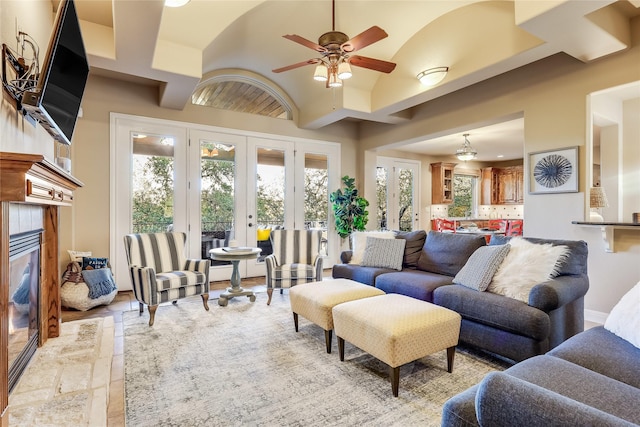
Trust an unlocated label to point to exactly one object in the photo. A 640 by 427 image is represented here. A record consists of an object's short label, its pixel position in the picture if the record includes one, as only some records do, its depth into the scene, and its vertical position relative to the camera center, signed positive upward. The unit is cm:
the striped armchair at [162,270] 319 -60
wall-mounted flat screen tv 183 +87
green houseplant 590 +5
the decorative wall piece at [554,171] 330 +43
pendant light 670 +123
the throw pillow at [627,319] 157 -54
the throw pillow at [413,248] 373 -40
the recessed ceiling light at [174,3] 236 +153
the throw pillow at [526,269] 244 -44
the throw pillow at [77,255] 387 -48
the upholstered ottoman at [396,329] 196 -74
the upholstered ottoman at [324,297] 257 -69
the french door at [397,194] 762 +46
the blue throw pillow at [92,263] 389 -58
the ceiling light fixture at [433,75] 378 +160
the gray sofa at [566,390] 85 -63
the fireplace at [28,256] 146 -27
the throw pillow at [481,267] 266 -46
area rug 179 -109
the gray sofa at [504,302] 220 -68
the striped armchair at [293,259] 394 -59
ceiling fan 275 +145
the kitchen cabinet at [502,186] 888 +74
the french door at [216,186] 445 +43
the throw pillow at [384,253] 369 -46
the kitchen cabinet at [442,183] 842 +77
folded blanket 369 -77
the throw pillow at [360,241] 400 -35
